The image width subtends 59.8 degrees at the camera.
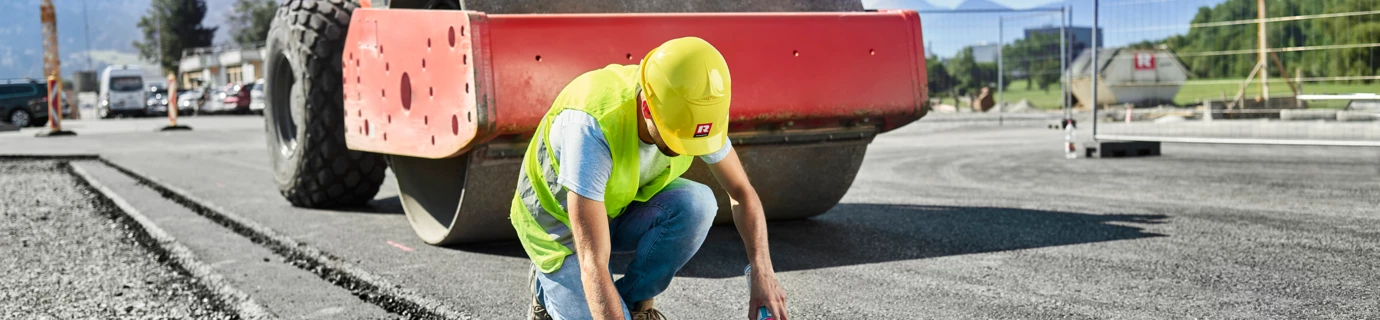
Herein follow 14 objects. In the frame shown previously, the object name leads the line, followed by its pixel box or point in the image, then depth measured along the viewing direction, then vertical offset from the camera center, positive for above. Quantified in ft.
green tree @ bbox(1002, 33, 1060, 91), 74.90 +1.16
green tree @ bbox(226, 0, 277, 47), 336.33 +23.51
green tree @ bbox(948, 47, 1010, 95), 83.35 +0.30
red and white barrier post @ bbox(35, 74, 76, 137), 65.72 -0.28
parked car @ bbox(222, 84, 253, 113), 115.55 +0.03
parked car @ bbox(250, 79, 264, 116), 111.24 +0.16
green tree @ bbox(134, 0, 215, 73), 331.77 +20.12
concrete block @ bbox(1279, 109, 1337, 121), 41.47 -1.73
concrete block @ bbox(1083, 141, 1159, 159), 35.73 -2.29
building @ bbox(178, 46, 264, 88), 221.72 +7.38
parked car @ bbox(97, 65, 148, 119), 124.57 +1.24
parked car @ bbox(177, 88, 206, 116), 129.49 -0.06
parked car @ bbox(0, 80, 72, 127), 98.27 +0.28
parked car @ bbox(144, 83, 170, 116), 127.54 -0.09
